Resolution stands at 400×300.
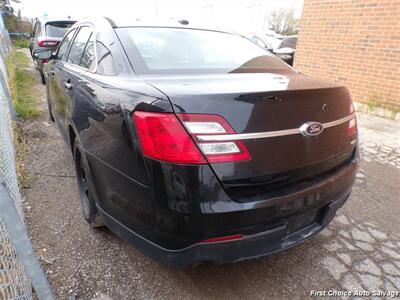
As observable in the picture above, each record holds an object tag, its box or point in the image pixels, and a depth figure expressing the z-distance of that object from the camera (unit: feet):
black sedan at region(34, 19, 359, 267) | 4.65
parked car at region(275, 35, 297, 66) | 40.96
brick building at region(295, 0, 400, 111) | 18.12
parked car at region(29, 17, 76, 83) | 22.34
